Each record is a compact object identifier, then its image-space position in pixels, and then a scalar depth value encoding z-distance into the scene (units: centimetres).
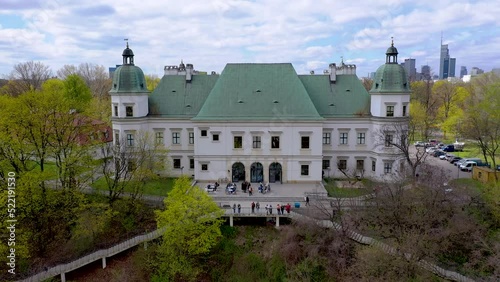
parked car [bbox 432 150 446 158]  5521
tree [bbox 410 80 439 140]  5703
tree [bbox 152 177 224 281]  2658
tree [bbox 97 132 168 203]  3306
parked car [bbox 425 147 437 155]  5698
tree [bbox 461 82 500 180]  4044
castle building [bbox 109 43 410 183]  3975
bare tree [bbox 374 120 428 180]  3938
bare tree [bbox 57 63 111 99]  7881
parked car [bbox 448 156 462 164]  5009
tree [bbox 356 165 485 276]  2528
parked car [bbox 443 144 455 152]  5866
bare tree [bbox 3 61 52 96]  6329
